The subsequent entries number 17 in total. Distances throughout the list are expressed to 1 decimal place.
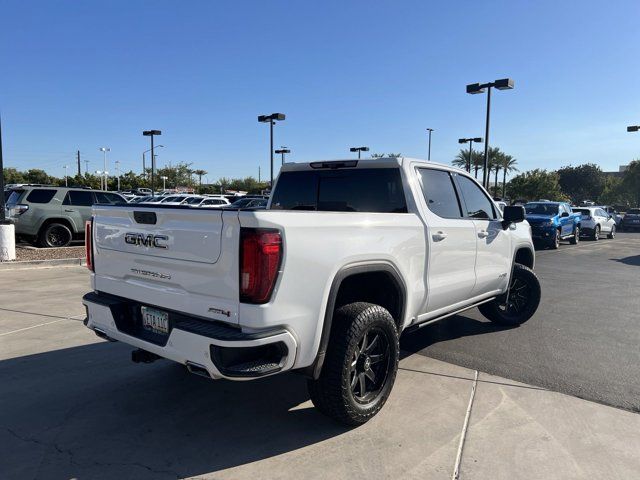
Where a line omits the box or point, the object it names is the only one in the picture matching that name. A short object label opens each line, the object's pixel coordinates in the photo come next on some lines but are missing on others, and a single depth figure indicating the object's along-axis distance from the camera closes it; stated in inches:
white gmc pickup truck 109.0
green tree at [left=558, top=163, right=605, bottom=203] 2864.2
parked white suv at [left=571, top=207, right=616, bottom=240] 872.9
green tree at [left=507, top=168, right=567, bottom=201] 2078.0
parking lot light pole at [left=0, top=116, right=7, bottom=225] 430.2
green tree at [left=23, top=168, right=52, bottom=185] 3125.0
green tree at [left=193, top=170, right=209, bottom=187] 3667.3
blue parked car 692.7
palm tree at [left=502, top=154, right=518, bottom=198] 2138.8
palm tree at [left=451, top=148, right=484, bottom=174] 1991.8
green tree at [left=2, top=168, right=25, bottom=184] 2989.7
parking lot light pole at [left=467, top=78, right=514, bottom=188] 808.9
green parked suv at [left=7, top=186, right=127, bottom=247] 503.5
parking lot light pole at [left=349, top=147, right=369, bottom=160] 1811.0
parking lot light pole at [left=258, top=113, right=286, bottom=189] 1179.4
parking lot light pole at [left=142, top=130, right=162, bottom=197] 1421.0
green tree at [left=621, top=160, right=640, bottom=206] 2027.6
